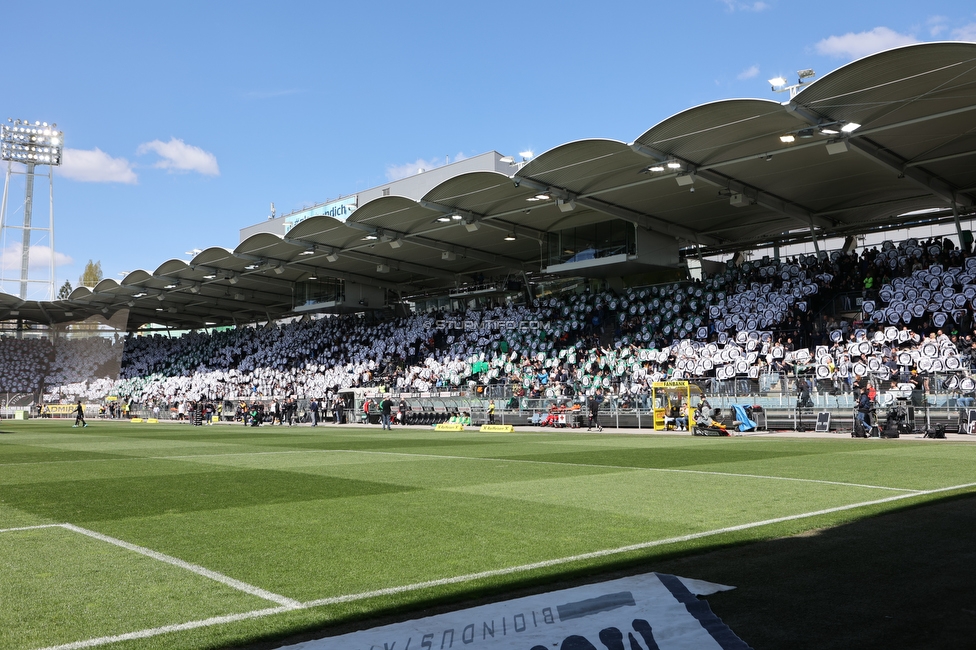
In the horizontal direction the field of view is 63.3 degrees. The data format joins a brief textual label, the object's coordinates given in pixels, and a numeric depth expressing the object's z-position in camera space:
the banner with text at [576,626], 4.55
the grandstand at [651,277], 26.67
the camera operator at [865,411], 24.48
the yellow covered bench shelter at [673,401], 30.90
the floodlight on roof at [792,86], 35.41
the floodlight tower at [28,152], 72.06
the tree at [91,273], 118.19
